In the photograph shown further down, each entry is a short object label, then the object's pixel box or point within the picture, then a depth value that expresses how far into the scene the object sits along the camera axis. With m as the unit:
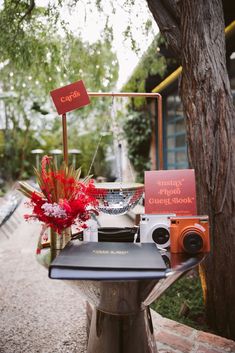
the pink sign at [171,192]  1.43
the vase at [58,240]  1.39
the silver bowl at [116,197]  1.51
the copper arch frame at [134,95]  1.77
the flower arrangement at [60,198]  1.25
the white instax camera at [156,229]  1.31
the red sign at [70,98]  1.71
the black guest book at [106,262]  0.99
